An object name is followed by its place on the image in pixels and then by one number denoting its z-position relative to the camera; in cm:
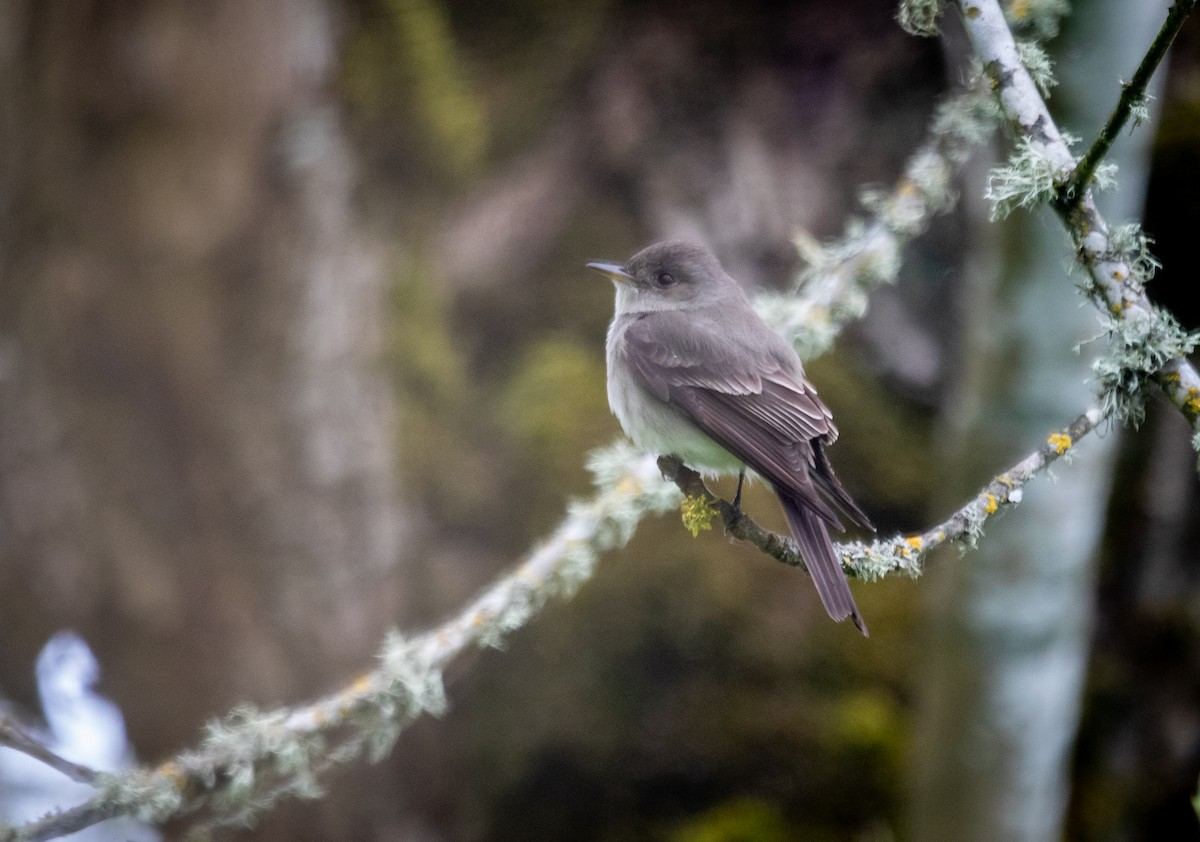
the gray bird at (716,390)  512
